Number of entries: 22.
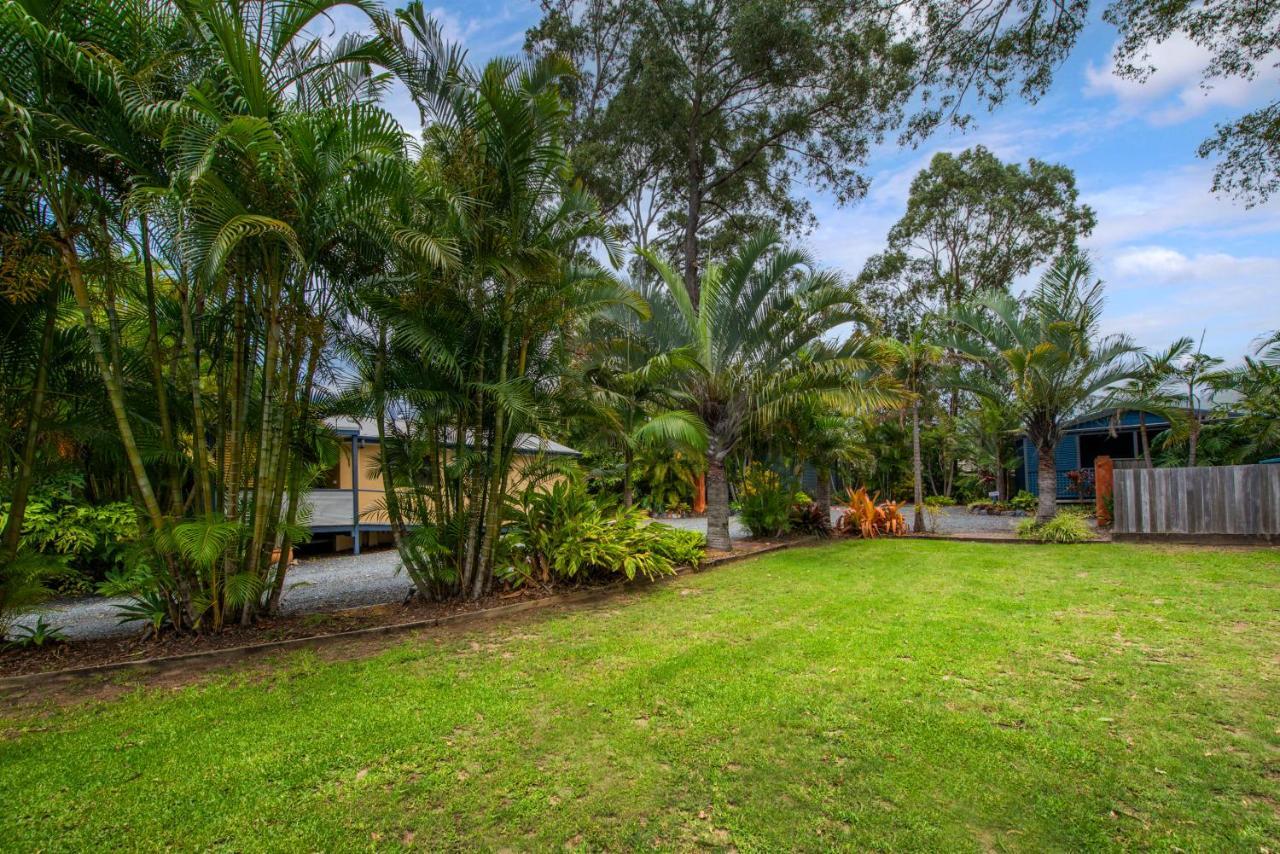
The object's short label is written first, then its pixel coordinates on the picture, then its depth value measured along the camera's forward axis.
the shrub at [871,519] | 12.45
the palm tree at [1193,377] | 11.97
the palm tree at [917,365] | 12.22
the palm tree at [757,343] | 9.52
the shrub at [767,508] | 11.80
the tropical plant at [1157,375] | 11.11
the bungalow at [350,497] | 11.44
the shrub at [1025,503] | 18.11
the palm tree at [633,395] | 7.42
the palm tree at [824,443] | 11.86
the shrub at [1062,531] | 10.58
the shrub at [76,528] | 7.04
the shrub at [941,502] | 20.12
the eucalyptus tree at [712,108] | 16.95
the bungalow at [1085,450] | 17.39
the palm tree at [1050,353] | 10.88
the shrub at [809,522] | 12.34
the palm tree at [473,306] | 5.59
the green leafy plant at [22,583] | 4.55
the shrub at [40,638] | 4.87
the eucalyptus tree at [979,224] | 25.02
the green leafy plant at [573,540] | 7.00
